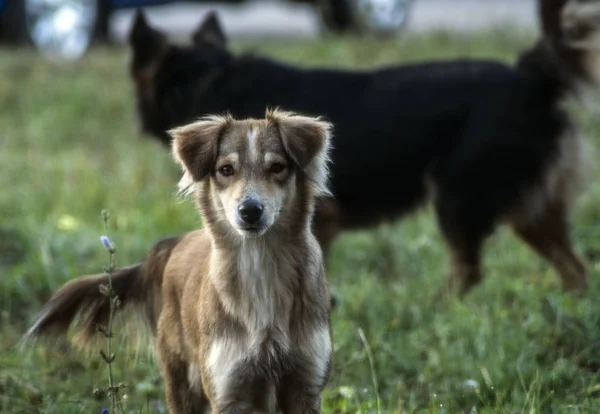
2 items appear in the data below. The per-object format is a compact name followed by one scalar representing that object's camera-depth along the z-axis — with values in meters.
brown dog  7.52
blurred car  31.30
